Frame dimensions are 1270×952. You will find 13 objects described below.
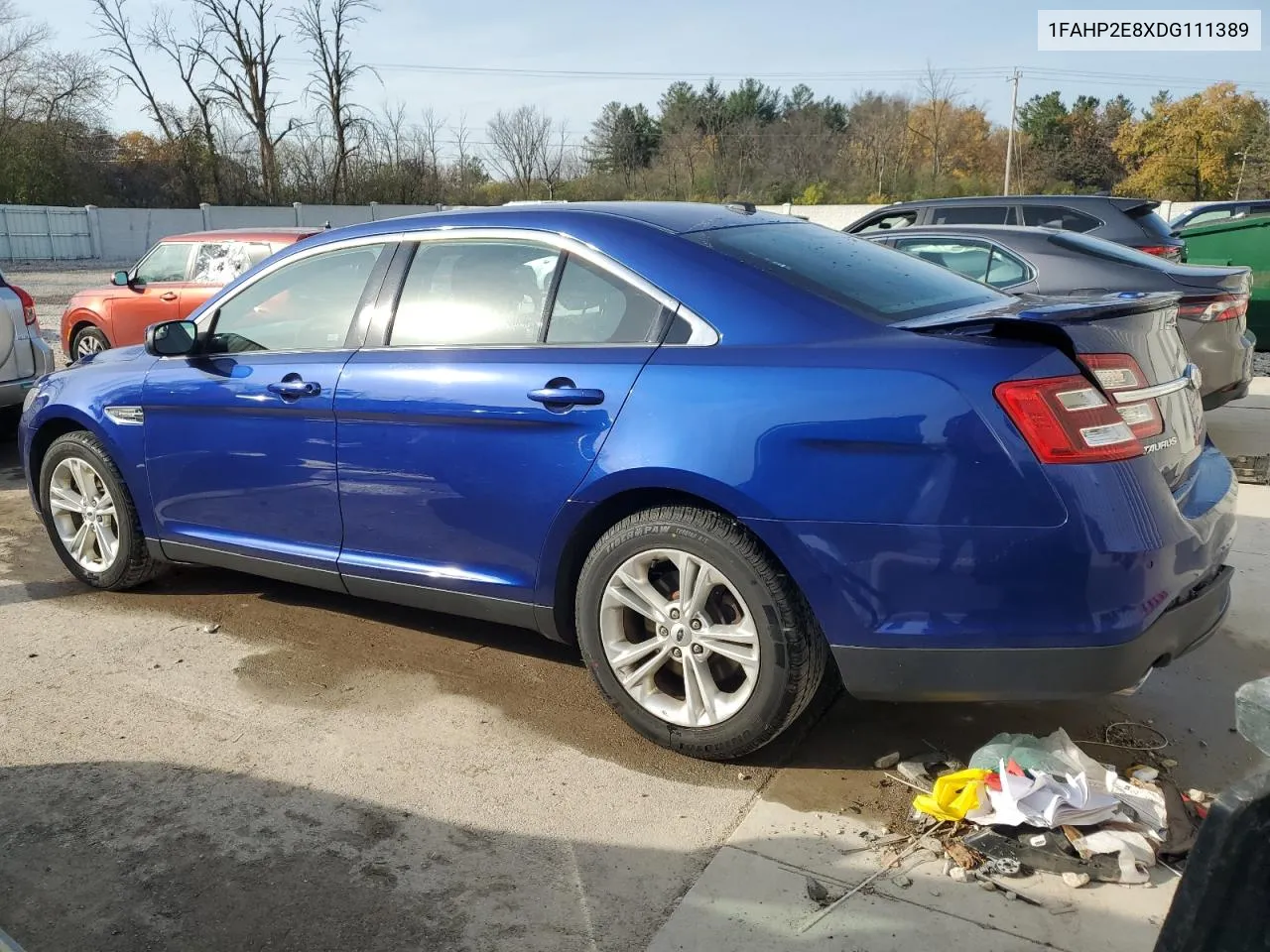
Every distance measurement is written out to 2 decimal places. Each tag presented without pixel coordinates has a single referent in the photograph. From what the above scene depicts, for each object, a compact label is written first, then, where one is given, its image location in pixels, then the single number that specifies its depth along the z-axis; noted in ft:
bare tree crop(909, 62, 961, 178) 190.90
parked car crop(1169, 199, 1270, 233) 52.91
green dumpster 35.60
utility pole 168.43
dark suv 28.35
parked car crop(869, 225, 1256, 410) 21.48
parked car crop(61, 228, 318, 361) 33.30
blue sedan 8.81
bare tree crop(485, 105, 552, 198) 179.11
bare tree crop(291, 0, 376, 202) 165.07
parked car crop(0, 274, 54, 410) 24.89
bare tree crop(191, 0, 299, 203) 157.89
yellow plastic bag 9.30
